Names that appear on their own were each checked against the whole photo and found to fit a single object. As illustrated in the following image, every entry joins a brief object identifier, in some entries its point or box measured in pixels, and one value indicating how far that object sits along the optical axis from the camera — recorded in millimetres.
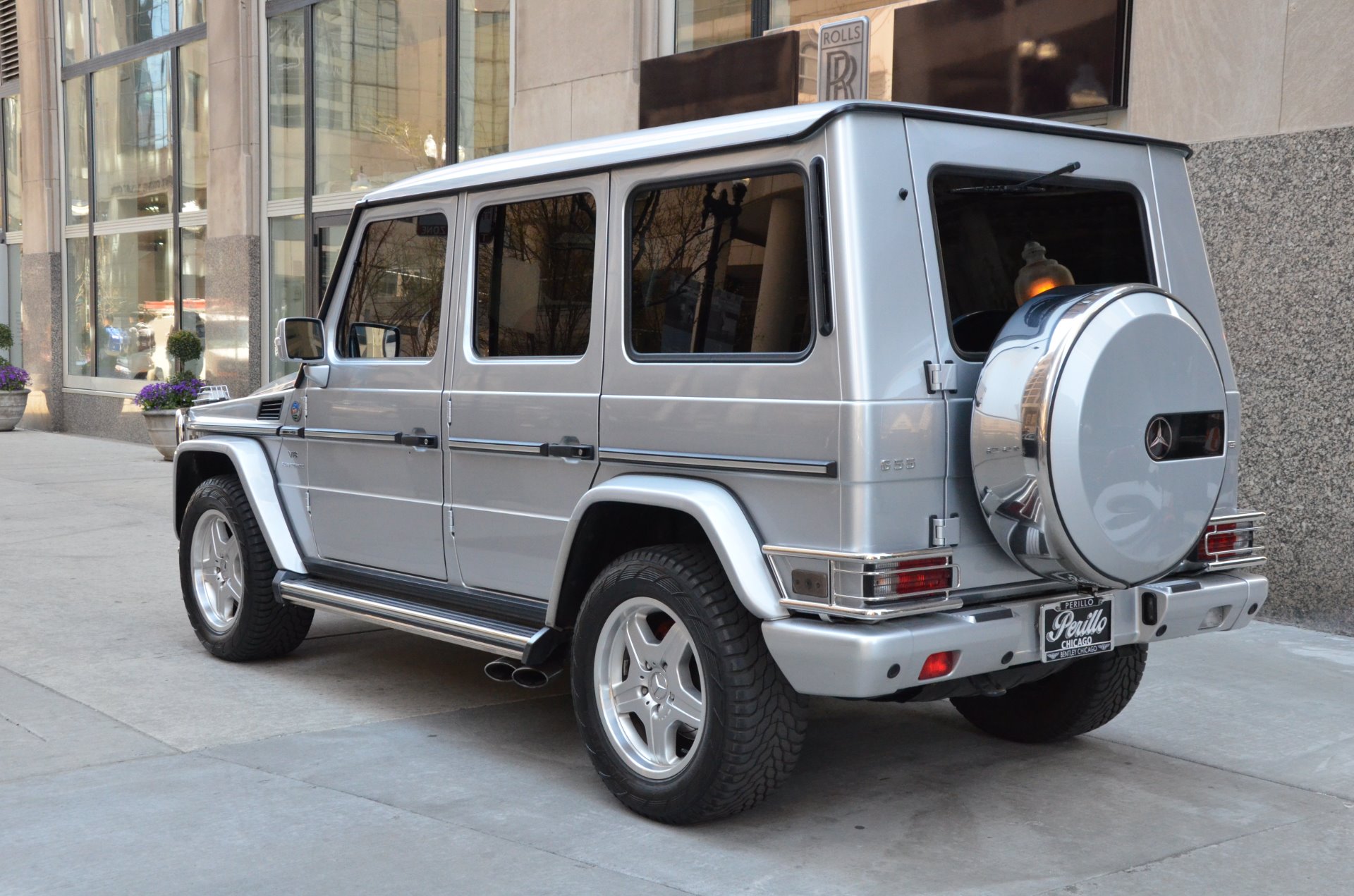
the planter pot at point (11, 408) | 20062
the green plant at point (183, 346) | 16797
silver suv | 3848
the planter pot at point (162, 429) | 15898
